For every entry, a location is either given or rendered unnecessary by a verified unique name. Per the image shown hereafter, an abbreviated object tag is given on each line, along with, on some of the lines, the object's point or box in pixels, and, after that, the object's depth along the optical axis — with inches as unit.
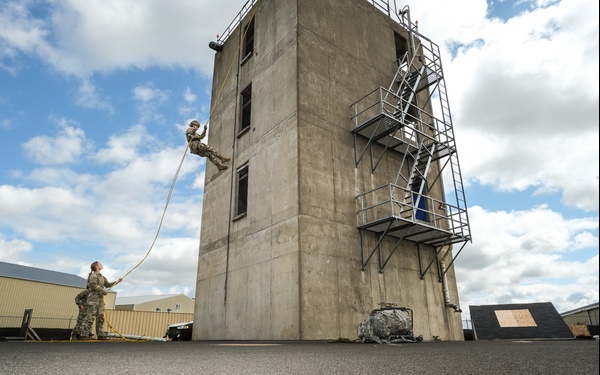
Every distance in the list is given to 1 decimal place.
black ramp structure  489.2
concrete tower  455.2
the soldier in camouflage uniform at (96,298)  450.3
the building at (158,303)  1904.5
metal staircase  501.4
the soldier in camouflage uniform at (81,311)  443.5
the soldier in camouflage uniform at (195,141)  561.9
